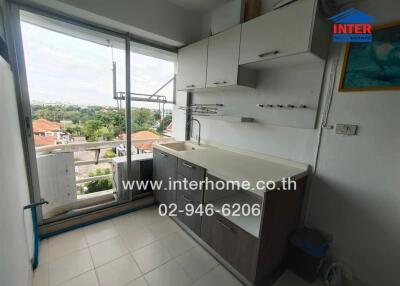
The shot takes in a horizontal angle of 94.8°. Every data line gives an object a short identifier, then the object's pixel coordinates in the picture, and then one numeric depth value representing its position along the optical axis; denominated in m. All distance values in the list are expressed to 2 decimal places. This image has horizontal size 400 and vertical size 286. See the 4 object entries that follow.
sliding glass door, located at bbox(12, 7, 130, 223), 1.76
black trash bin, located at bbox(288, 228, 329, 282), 1.42
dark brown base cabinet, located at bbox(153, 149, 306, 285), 1.30
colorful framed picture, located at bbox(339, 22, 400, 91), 1.17
